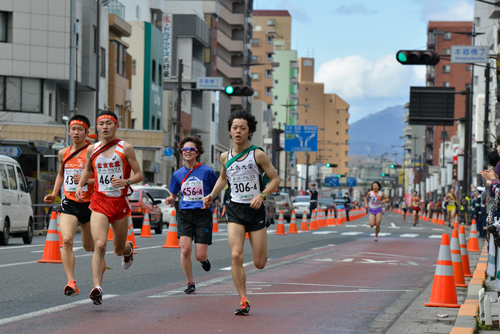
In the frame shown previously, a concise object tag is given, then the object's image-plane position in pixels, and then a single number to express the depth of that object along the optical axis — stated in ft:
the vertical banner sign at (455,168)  211.61
